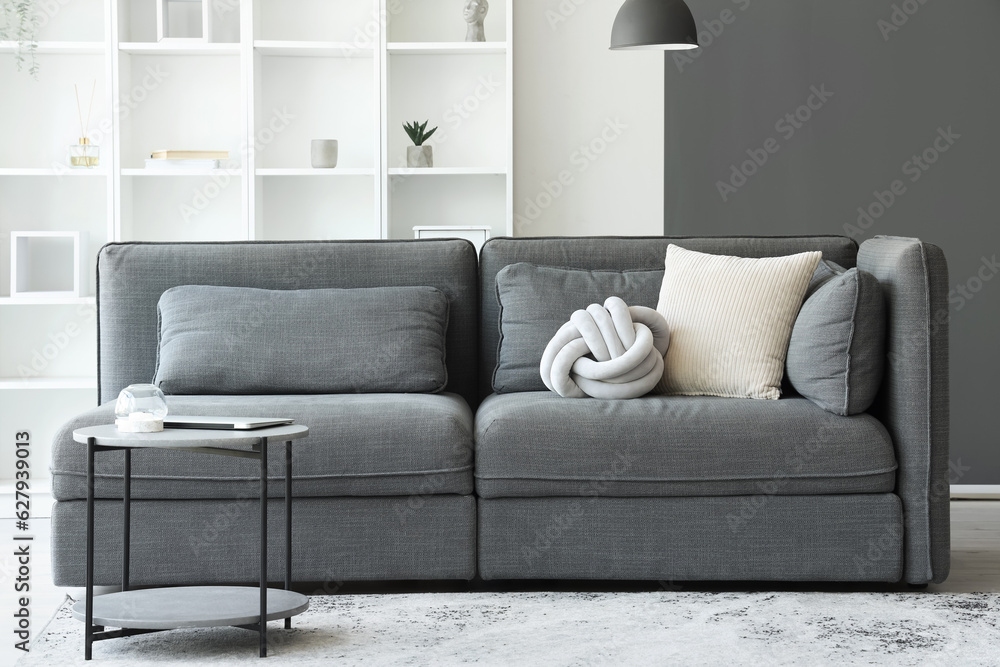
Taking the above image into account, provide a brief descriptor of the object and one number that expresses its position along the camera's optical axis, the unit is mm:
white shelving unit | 4219
